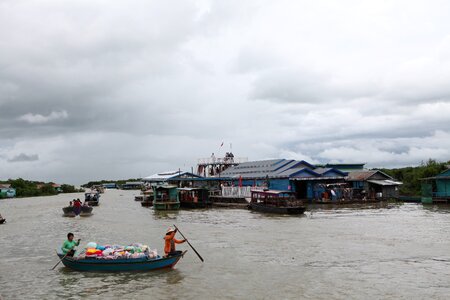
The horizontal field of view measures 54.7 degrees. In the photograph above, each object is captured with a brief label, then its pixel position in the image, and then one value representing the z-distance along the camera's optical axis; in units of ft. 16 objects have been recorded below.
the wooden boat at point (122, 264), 52.06
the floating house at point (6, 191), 337.70
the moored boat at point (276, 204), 124.57
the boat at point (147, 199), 191.72
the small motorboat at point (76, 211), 142.72
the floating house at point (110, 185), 619.30
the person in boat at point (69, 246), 56.55
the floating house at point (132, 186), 541.22
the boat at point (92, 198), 196.24
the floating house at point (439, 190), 153.38
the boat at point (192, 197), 172.55
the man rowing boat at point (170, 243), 54.19
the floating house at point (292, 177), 177.06
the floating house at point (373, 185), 178.64
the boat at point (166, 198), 160.56
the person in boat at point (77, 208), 143.95
